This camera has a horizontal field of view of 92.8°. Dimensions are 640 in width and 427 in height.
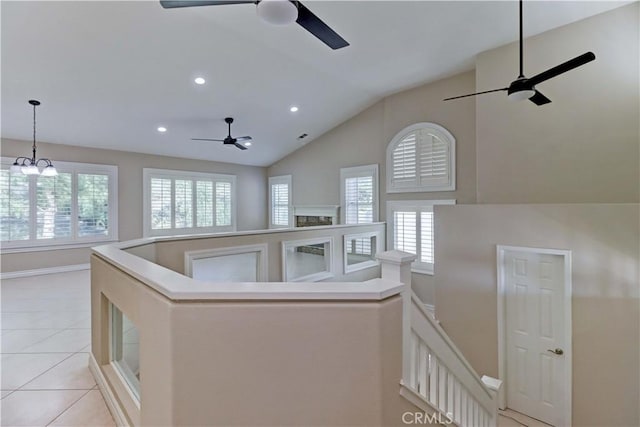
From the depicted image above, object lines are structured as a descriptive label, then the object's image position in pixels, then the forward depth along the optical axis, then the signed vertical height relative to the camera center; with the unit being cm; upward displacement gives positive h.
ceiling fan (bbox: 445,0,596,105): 262 +127
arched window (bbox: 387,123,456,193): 564 +107
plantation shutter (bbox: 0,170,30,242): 559 +17
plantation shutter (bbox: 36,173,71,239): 596 +18
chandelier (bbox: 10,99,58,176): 453 +72
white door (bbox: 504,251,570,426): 364 -151
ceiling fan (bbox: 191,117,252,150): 569 +138
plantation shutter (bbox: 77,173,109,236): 641 +22
